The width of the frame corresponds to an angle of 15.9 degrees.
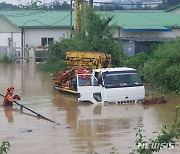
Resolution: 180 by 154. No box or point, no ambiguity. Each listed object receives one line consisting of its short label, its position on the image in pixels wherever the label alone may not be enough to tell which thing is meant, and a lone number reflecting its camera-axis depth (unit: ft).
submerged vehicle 81.46
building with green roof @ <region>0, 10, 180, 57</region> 166.20
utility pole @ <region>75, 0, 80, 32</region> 138.72
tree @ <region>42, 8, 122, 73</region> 115.55
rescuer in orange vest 80.79
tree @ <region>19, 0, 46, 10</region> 287.89
